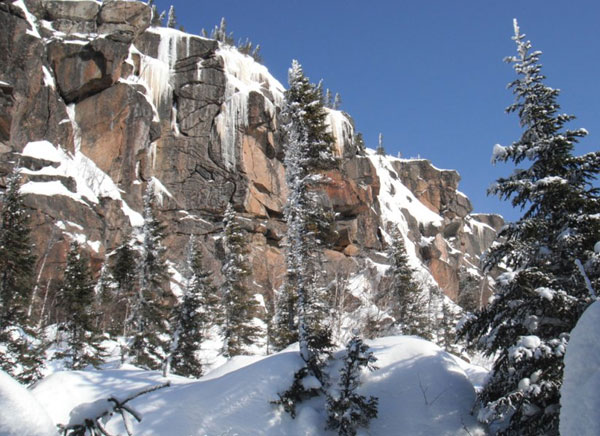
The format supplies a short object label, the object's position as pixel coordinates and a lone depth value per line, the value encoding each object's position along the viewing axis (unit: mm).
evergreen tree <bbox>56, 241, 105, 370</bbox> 22625
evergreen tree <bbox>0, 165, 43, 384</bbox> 19094
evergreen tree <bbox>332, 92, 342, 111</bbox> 88725
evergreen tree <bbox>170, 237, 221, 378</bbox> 20469
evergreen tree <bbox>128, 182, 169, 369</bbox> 24156
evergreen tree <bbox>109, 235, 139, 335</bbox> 31703
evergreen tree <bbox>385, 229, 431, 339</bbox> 29141
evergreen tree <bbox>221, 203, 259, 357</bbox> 25927
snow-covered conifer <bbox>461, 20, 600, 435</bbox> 8242
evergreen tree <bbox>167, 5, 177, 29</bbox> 71562
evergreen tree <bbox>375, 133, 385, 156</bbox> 100812
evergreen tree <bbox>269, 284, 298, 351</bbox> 18359
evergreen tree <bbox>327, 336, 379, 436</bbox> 10227
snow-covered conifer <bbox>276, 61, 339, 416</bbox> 15085
